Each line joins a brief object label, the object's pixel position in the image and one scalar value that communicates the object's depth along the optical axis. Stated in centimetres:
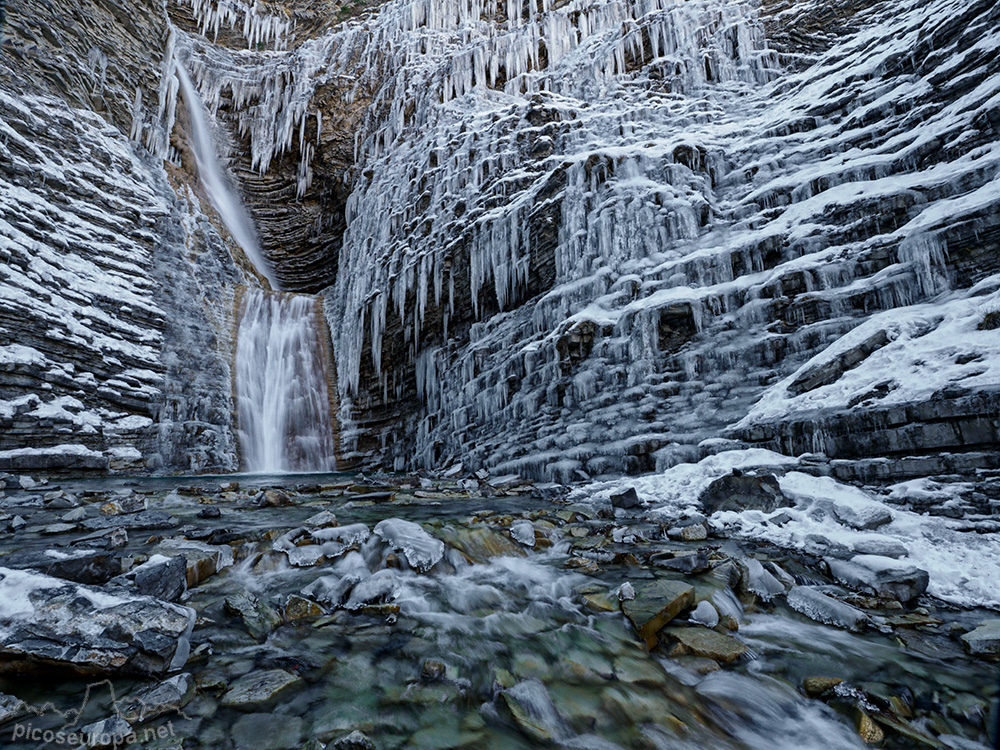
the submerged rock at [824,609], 313
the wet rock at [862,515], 459
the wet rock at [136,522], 493
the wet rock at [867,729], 211
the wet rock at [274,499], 677
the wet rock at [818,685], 244
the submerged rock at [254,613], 285
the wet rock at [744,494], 550
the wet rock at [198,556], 341
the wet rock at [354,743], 193
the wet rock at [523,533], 493
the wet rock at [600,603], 335
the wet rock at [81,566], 310
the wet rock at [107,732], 185
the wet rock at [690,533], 500
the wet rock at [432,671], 253
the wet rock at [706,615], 311
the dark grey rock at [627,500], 680
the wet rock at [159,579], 302
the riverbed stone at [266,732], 194
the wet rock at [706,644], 275
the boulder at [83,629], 221
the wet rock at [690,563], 381
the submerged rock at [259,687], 220
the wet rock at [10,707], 194
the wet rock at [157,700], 204
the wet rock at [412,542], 403
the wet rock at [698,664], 265
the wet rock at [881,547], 402
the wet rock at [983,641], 270
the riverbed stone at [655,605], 299
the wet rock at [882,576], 347
